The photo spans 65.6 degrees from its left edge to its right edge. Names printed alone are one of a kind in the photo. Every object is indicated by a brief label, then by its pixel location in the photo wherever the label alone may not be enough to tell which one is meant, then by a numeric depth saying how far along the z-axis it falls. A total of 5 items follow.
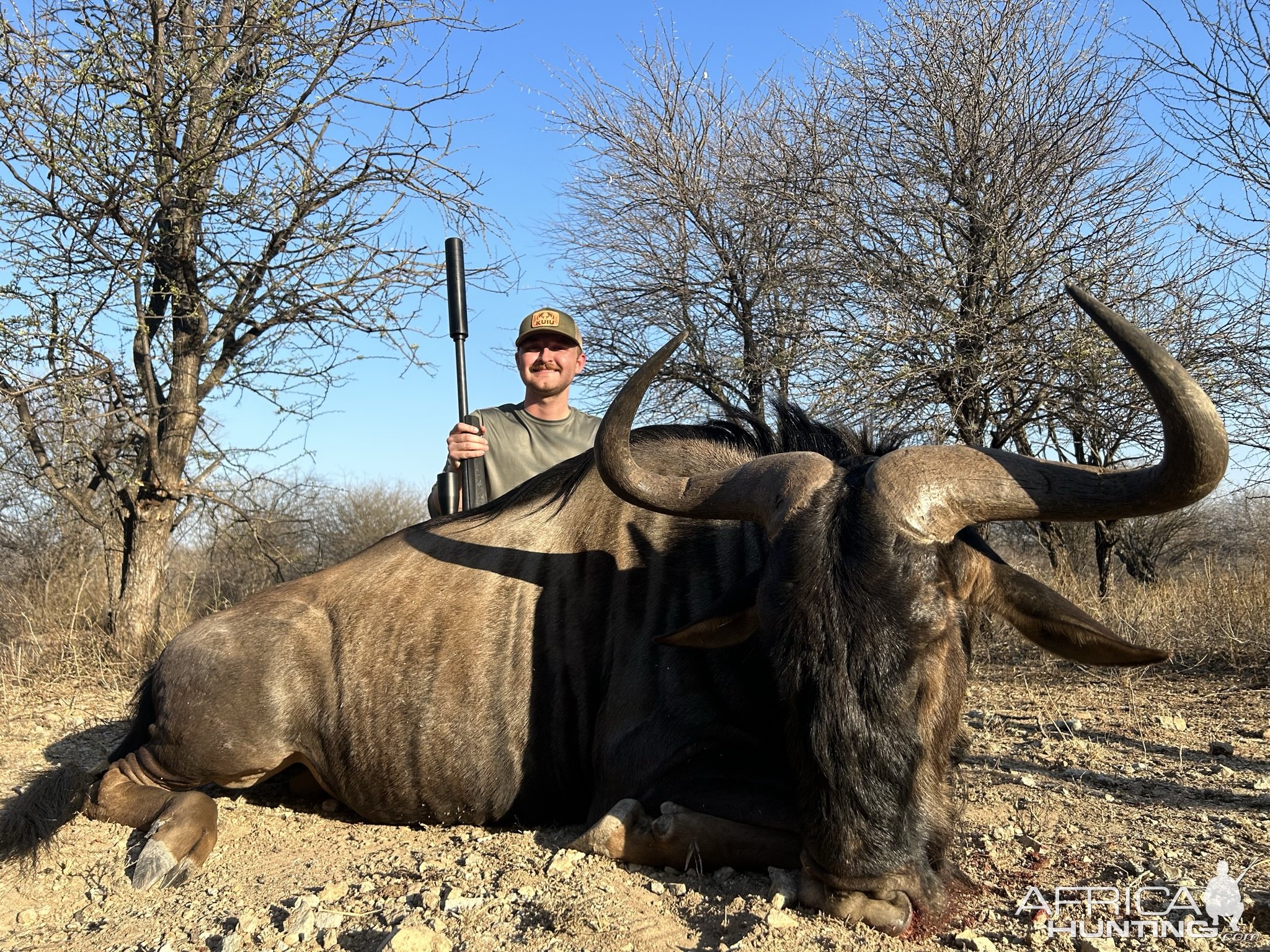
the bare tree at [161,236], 6.92
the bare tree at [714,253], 12.21
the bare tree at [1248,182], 8.60
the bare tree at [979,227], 9.51
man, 6.14
